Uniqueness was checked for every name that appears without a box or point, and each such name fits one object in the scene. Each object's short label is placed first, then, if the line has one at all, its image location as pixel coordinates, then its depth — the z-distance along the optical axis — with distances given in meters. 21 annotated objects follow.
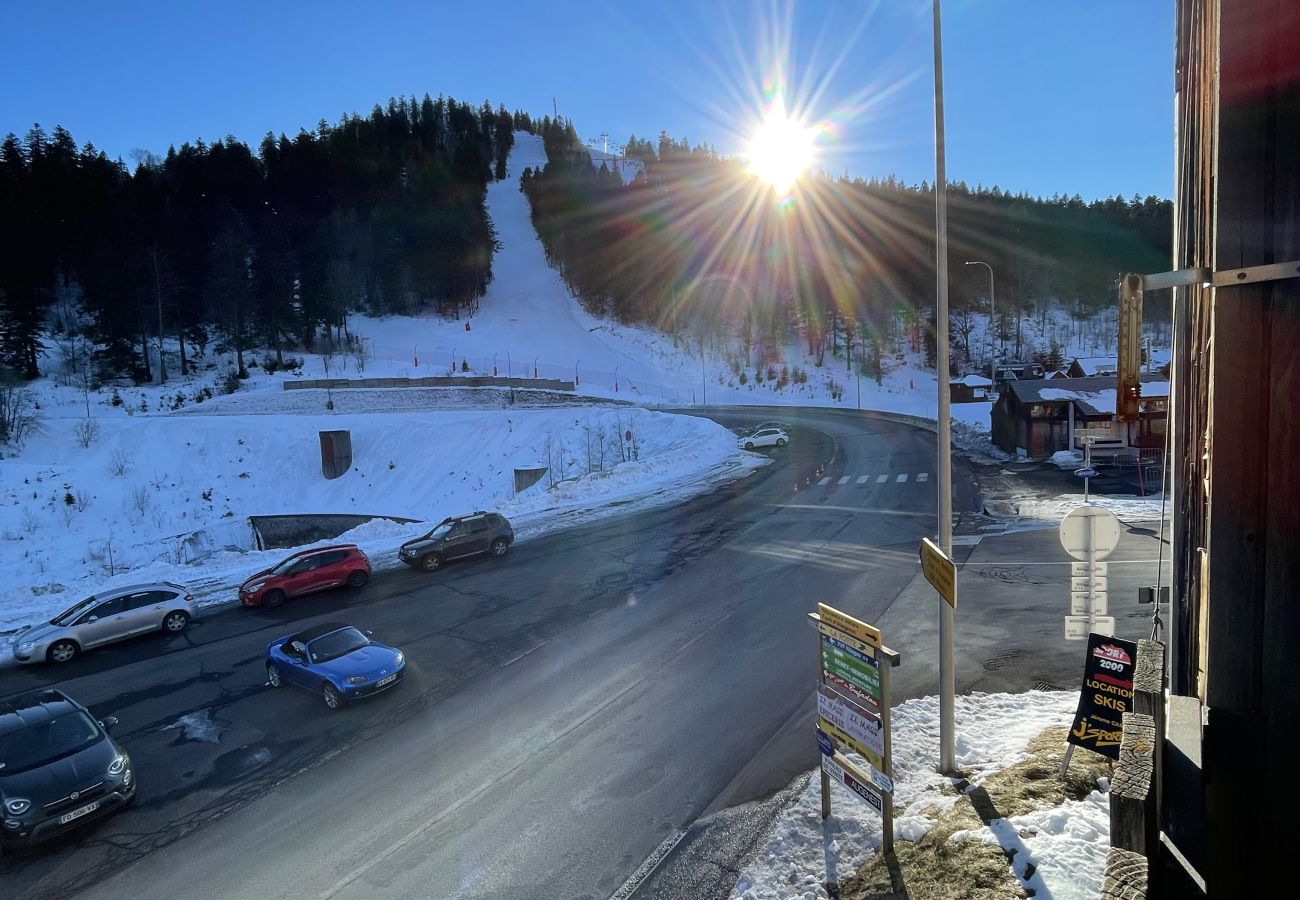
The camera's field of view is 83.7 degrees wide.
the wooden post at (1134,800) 3.99
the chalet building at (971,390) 64.38
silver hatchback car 15.12
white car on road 41.69
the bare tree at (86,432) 39.06
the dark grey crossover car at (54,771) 8.80
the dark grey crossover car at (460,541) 20.56
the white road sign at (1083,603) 7.89
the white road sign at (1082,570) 7.88
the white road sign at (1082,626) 7.87
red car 18.30
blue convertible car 12.25
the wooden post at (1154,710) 4.29
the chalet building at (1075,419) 35.56
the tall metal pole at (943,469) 7.93
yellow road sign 7.97
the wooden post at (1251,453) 3.49
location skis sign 7.23
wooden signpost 7.18
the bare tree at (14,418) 38.50
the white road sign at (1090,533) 7.80
